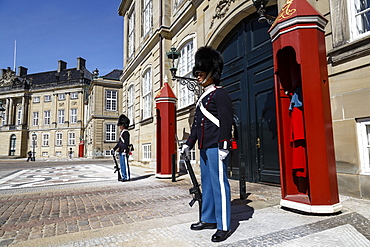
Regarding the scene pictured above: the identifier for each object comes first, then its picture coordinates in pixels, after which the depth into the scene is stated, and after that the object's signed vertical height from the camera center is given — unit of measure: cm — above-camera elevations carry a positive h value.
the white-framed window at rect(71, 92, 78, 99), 5084 +1102
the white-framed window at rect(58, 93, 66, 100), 5216 +1114
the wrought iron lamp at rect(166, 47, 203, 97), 805 +219
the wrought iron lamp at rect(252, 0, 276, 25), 495 +269
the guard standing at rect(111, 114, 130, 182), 790 -8
